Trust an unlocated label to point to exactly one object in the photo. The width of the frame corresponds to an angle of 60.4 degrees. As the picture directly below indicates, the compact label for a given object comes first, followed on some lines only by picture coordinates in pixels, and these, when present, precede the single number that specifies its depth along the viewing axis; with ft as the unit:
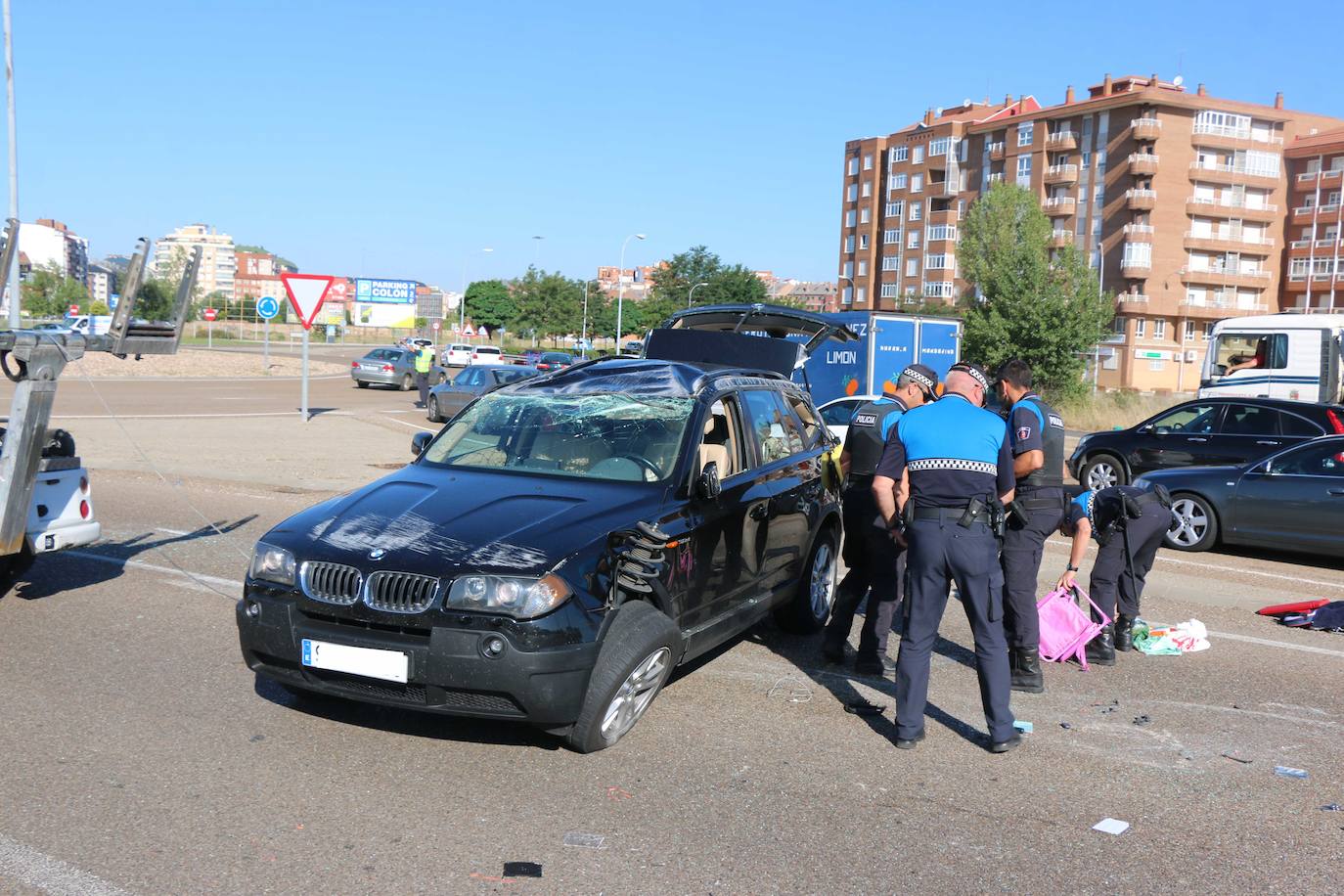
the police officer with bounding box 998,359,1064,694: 21.16
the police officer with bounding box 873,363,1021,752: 17.46
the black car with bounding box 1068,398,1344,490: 48.57
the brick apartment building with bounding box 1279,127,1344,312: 270.67
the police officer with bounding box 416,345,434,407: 123.24
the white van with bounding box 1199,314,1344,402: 75.97
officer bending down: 23.88
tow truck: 22.62
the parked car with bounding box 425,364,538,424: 87.15
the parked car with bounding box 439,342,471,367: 197.06
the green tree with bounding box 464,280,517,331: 330.54
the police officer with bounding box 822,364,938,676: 22.03
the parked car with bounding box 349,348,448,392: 132.98
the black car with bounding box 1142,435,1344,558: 35.81
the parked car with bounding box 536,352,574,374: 154.36
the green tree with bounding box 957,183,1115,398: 170.09
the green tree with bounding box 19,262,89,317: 243.19
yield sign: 70.74
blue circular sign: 112.98
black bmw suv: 15.70
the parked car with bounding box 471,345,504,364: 184.85
